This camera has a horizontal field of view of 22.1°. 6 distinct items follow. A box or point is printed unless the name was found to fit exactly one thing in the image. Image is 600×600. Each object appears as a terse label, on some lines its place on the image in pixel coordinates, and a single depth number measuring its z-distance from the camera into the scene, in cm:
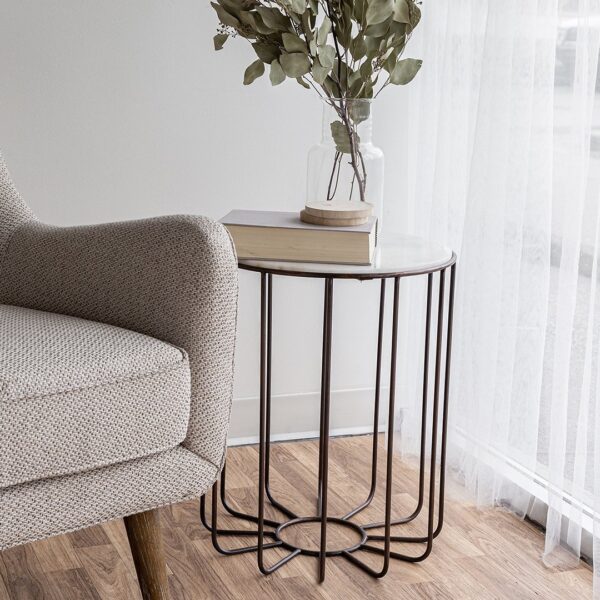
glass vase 247
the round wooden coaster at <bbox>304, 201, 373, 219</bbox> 243
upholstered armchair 211
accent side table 238
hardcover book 238
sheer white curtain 250
